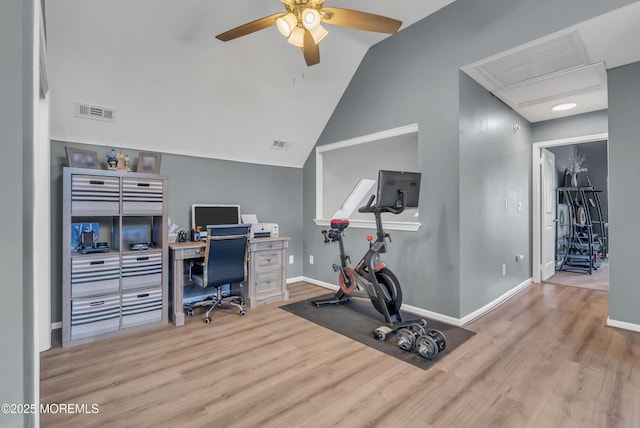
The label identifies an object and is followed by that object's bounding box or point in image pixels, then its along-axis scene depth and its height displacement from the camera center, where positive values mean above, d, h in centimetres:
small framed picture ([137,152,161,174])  318 +56
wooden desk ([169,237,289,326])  304 -66
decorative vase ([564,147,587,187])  585 +96
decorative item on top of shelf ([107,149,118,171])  298 +53
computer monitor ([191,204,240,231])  363 -1
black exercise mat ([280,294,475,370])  239 -110
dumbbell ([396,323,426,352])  237 -99
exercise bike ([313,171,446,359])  277 -58
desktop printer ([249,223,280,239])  375 -21
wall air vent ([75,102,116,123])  282 +99
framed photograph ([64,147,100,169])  278 +54
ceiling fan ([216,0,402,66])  203 +137
